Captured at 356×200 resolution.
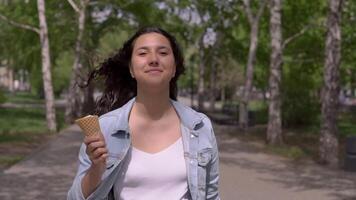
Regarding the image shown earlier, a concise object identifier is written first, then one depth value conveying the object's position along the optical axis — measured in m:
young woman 2.54
